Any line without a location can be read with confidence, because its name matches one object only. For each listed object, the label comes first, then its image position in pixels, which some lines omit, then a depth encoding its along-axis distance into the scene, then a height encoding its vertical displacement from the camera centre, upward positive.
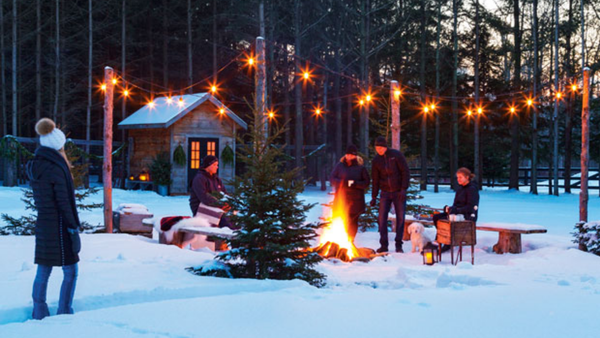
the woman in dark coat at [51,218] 4.94 -0.53
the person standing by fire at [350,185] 9.98 -0.43
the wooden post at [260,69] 13.73 +2.32
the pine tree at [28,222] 11.60 -1.34
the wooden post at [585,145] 10.56 +0.36
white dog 9.88 -1.31
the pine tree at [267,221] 6.51 -0.71
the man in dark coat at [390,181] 10.16 -0.36
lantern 8.85 -1.49
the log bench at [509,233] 9.64 -1.26
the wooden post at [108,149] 11.85 +0.22
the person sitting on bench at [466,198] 9.52 -0.61
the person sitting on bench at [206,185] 9.63 -0.43
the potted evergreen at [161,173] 24.47 -0.59
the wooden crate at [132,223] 11.91 -1.36
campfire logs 8.98 -1.51
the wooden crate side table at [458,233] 8.88 -1.14
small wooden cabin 24.98 +1.26
